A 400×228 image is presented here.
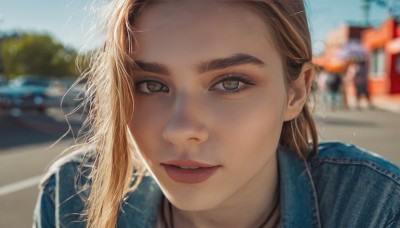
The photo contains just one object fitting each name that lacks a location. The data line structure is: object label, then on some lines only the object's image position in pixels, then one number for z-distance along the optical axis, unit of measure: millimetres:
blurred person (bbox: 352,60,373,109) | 16094
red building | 22931
